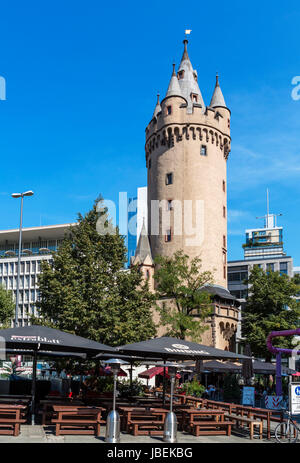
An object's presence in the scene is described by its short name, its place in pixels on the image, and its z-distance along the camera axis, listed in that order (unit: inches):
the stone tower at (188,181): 2335.1
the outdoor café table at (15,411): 577.3
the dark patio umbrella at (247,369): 1085.5
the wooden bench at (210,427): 646.3
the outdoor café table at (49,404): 674.6
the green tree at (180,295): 1669.5
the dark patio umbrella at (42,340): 619.8
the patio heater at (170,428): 575.8
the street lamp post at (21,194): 1345.5
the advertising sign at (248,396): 1065.5
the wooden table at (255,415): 682.2
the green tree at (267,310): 2140.7
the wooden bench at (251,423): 664.4
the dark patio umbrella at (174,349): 645.9
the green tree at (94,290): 1235.9
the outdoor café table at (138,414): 658.8
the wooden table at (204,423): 653.9
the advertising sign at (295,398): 614.2
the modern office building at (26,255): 3966.5
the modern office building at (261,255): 3890.3
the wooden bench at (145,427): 627.2
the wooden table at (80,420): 597.3
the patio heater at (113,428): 554.3
